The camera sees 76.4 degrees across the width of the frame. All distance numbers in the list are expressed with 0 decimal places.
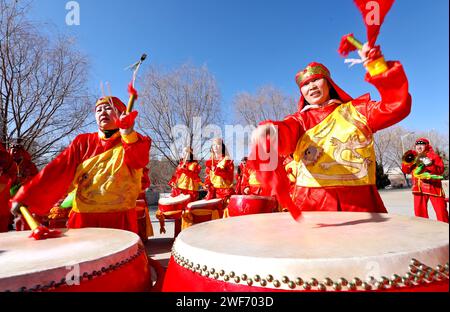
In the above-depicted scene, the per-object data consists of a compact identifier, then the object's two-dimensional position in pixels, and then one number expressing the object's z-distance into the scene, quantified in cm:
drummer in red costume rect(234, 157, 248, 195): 708
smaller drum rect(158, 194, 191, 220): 499
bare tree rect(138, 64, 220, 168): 1437
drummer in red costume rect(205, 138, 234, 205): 682
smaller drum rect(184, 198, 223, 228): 478
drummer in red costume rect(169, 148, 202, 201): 684
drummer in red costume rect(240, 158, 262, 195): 598
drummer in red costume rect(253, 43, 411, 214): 160
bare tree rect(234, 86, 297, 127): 1827
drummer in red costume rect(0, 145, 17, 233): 326
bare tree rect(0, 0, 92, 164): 740
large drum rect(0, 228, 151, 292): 94
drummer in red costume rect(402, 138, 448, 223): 534
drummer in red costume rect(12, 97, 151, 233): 189
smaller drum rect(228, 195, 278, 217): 293
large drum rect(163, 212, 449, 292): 76
